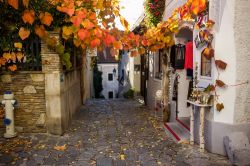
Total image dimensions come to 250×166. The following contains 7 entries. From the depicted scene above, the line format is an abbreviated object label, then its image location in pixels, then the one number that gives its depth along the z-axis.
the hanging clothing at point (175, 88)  9.22
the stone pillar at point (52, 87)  7.86
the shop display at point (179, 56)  8.70
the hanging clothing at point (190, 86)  8.71
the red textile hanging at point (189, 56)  8.05
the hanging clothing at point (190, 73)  8.97
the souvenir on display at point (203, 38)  6.23
